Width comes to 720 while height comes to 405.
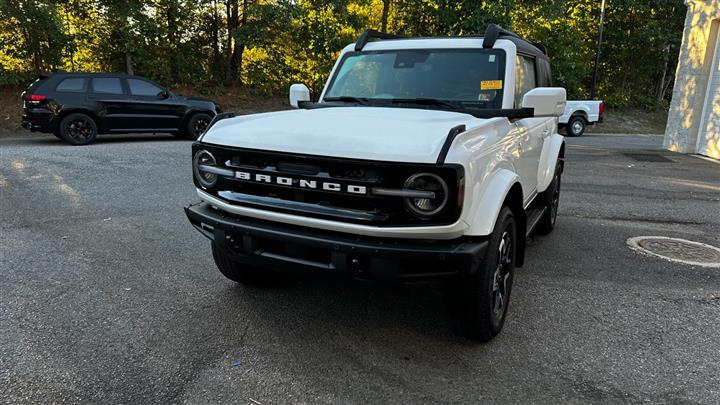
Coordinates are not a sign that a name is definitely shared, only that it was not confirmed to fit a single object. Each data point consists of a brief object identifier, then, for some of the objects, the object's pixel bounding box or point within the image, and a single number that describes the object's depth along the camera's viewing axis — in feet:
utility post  77.05
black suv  37.37
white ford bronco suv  8.45
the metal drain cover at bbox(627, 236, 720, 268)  15.90
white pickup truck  62.34
